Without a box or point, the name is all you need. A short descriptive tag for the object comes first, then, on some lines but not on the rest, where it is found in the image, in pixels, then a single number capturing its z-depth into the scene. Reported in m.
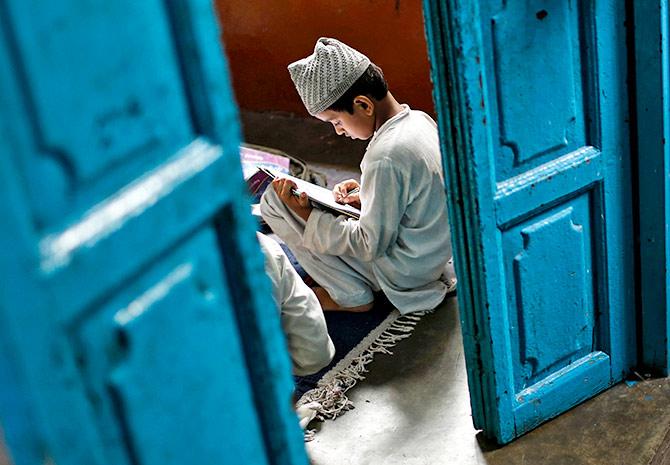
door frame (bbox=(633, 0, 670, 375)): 2.76
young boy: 3.63
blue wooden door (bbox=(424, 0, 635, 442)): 2.54
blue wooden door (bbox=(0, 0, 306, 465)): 1.33
